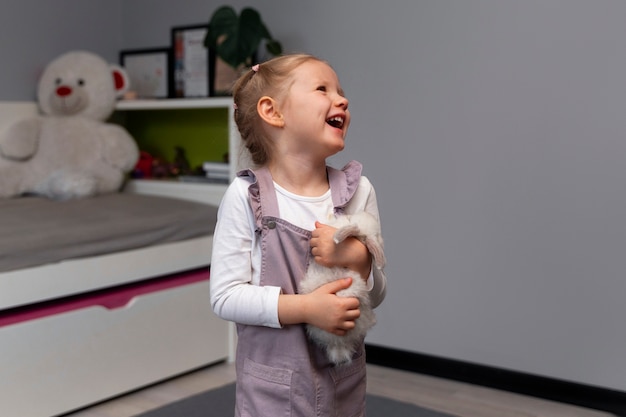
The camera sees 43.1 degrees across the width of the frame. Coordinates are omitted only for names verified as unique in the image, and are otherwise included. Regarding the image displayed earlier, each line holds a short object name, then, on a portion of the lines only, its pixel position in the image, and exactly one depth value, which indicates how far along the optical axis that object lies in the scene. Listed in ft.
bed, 6.59
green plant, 8.52
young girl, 3.84
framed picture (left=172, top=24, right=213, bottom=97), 9.61
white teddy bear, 8.86
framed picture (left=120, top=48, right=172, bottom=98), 10.07
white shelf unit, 8.54
